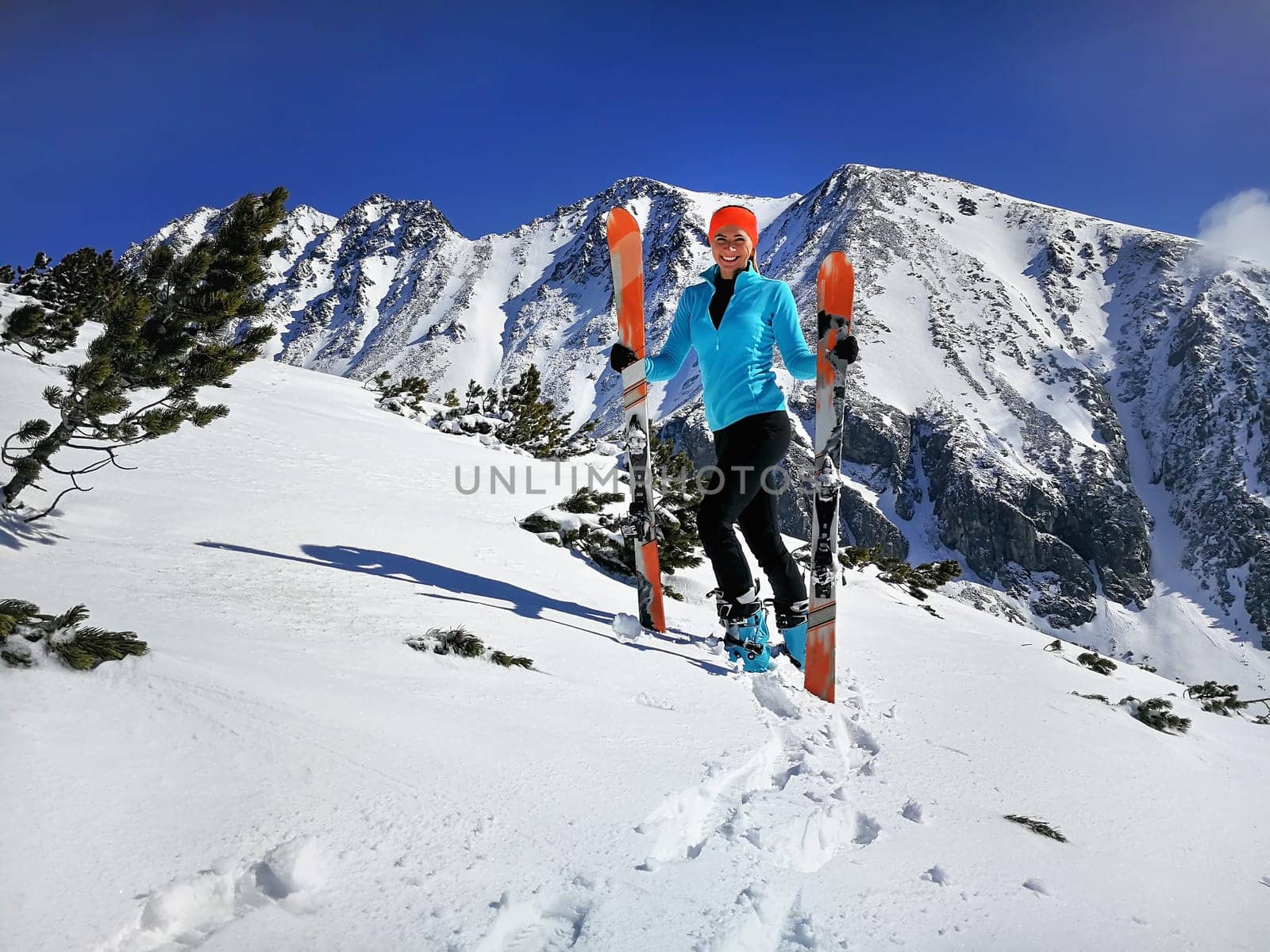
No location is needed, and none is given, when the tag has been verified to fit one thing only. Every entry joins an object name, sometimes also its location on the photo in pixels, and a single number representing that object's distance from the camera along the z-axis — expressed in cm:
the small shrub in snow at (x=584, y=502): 612
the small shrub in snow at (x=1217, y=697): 504
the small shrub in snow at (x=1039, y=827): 204
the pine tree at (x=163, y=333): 318
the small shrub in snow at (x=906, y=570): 759
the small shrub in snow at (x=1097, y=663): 550
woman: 401
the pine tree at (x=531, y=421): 1367
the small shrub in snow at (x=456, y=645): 280
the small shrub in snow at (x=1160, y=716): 395
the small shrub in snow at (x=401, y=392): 1246
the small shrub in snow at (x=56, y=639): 165
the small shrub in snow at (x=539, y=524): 593
